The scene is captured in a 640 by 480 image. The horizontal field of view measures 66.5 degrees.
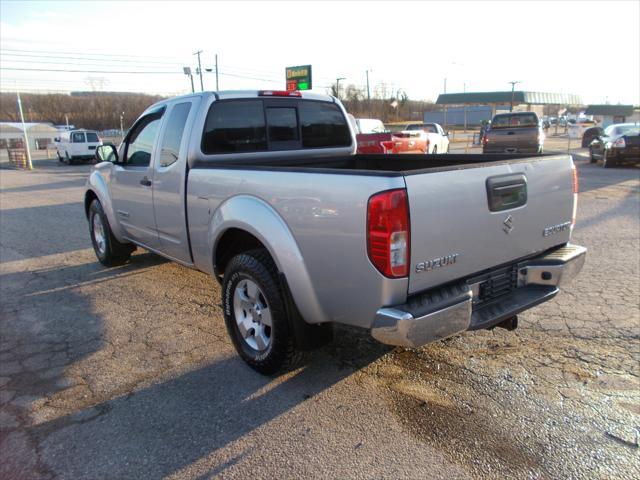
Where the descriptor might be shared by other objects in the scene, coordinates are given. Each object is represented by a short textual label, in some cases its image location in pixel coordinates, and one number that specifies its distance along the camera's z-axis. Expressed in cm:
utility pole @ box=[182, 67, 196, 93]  3831
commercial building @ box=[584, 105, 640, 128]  5753
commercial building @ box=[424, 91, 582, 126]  6550
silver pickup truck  268
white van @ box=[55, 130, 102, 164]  2862
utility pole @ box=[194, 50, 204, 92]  5347
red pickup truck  1448
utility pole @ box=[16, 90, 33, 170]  2727
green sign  2509
